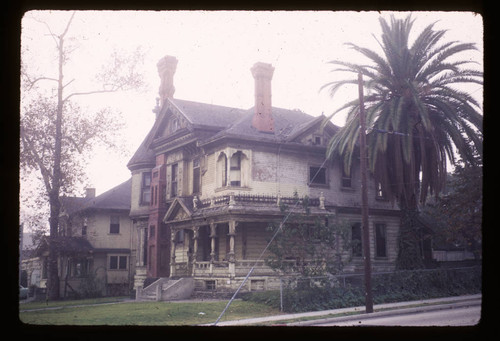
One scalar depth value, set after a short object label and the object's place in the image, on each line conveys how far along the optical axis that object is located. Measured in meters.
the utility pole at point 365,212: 18.56
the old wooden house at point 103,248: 40.25
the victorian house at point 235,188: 26.17
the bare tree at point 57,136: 28.81
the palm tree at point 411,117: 24.39
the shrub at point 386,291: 19.97
